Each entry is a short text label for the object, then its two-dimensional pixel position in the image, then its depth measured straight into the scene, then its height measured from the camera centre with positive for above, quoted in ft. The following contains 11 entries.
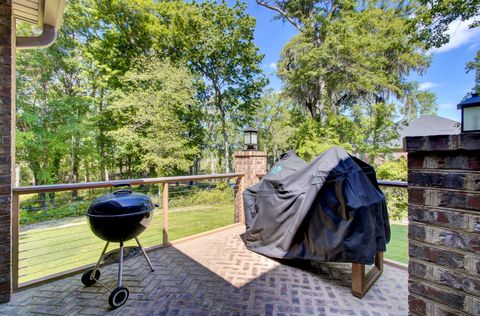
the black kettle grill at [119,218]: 6.27 -1.74
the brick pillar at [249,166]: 13.44 -0.52
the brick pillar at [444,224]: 2.60 -0.83
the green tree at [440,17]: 18.05 +12.10
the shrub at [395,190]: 24.66 -3.81
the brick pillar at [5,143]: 6.41 +0.42
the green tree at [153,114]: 34.30 +6.85
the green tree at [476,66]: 22.26 +9.45
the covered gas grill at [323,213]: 6.28 -1.77
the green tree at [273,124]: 53.16 +8.70
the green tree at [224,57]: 37.88 +18.14
